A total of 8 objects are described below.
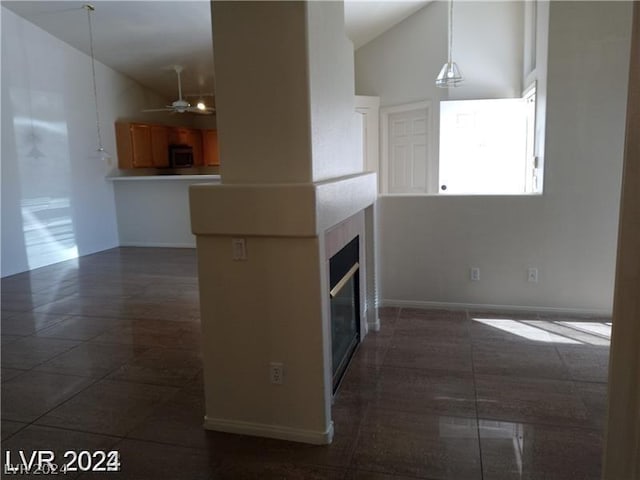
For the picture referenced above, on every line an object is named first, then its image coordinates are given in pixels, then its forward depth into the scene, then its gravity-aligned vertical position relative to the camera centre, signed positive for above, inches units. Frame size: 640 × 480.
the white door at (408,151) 274.4 +9.0
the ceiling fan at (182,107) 278.5 +38.5
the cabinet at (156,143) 321.4 +21.8
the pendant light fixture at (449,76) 197.5 +36.2
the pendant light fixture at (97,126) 292.3 +29.9
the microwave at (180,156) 366.6 +12.5
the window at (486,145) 242.7 +10.0
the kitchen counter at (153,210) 304.2 -23.6
